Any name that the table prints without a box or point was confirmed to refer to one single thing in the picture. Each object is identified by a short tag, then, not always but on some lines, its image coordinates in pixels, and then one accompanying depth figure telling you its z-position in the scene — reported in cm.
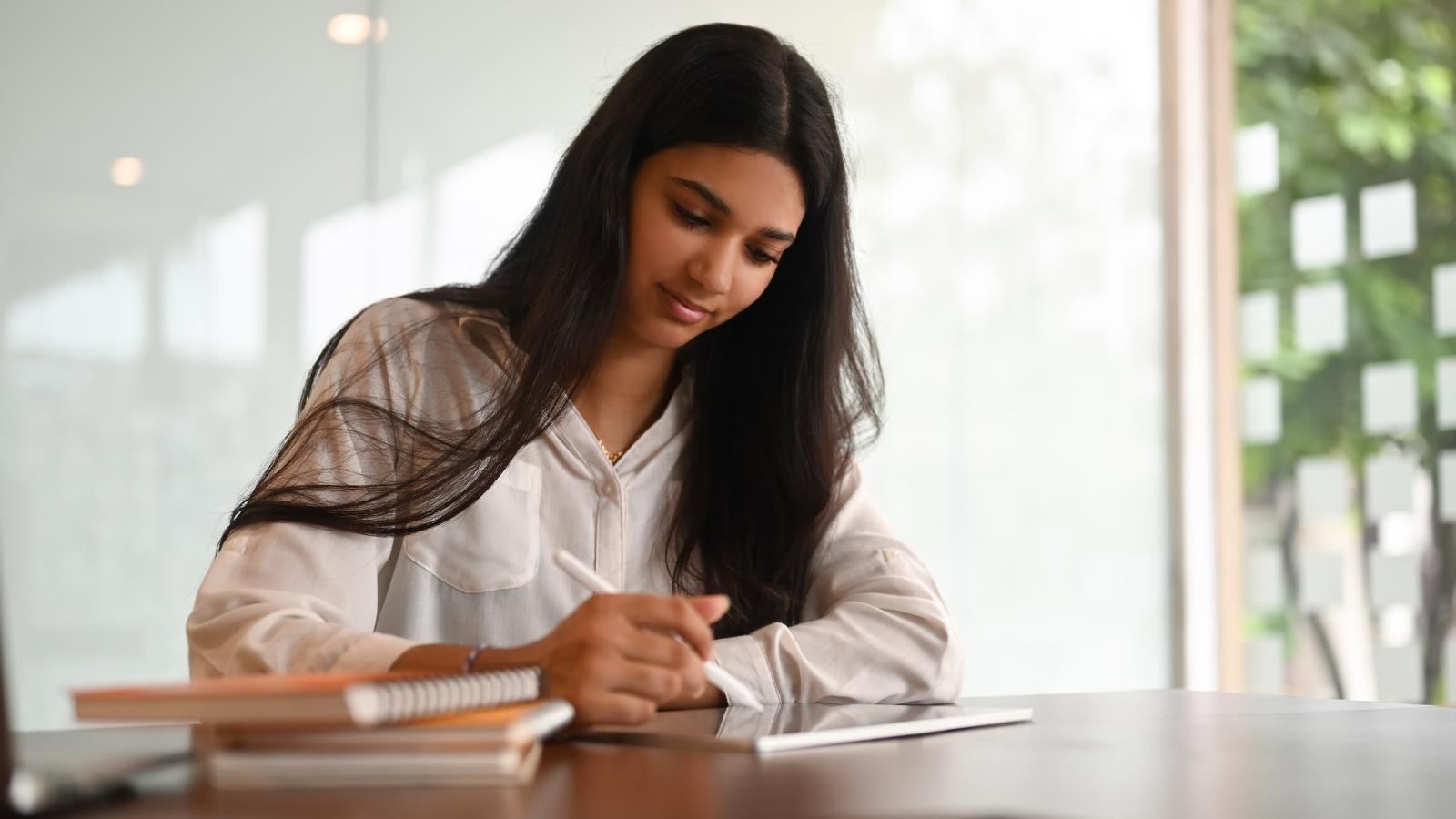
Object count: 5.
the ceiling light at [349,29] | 253
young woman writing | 129
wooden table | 62
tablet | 85
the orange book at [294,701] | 63
